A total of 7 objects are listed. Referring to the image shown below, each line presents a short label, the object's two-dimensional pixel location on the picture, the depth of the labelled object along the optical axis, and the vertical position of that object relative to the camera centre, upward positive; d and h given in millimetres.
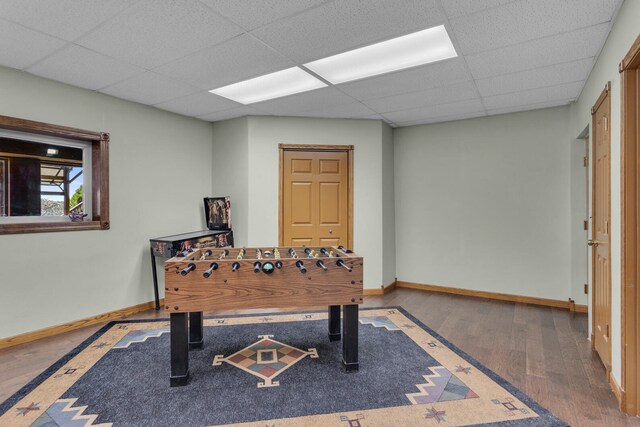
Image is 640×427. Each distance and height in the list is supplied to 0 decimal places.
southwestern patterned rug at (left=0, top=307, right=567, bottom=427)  1949 -1184
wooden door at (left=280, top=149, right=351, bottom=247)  4684 +183
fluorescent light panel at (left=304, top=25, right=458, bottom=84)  2635 +1331
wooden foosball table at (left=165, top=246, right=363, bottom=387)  2326 -546
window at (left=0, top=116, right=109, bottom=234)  3127 +356
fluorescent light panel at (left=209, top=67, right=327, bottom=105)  3354 +1343
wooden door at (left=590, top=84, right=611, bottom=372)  2385 -146
